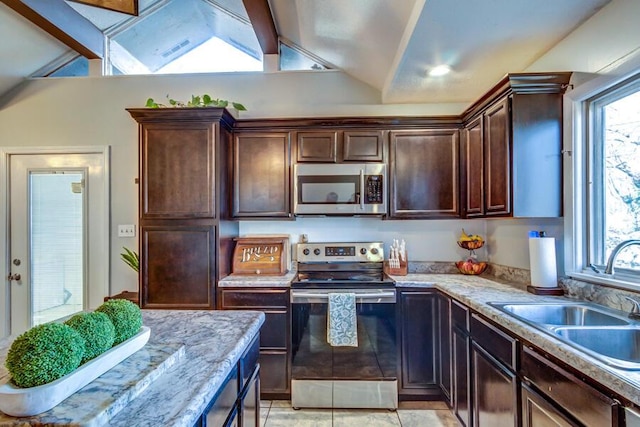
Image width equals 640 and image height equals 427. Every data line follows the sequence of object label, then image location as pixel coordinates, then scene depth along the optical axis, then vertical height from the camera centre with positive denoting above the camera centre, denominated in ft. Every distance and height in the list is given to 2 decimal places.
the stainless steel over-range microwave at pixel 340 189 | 8.86 +0.76
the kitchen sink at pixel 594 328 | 4.32 -1.62
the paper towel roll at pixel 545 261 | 6.22 -0.89
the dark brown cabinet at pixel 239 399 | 3.04 -2.01
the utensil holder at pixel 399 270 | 8.94 -1.47
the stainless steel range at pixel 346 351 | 7.77 -3.22
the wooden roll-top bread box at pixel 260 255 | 9.08 -1.09
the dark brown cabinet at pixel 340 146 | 8.98 +1.96
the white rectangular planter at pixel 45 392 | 2.10 -1.17
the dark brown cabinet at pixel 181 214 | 8.14 +0.11
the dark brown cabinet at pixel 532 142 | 6.19 +1.42
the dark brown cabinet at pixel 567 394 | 3.13 -1.96
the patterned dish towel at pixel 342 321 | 7.64 -2.46
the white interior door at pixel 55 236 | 10.16 -0.53
